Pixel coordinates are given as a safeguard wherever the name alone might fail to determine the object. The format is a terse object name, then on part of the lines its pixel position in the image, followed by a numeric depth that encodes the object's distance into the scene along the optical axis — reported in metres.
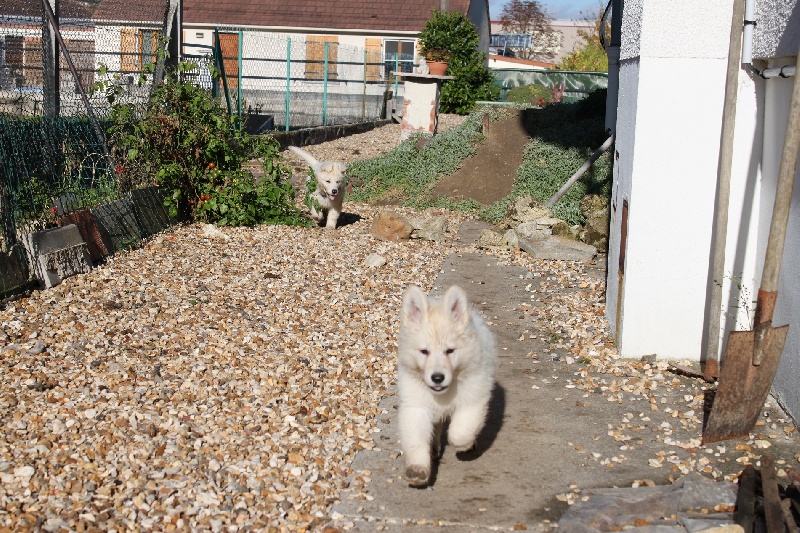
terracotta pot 20.16
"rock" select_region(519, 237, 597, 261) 9.57
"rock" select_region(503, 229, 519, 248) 10.16
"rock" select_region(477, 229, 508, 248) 10.12
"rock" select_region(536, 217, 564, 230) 10.65
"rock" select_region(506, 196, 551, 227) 11.09
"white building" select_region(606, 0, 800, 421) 5.45
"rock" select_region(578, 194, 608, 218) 10.83
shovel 4.30
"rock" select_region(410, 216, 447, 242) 10.52
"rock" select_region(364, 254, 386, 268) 8.93
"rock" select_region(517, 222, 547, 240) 10.20
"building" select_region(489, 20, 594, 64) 63.97
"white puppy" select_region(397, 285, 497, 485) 4.01
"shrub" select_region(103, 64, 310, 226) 9.51
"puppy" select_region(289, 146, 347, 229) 10.41
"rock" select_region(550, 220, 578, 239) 10.38
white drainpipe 5.22
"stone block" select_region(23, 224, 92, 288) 6.86
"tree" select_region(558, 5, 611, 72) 41.81
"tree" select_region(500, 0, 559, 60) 68.12
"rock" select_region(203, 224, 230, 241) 9.49
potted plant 26.50
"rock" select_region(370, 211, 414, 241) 10.32
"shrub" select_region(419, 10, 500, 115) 26.05
